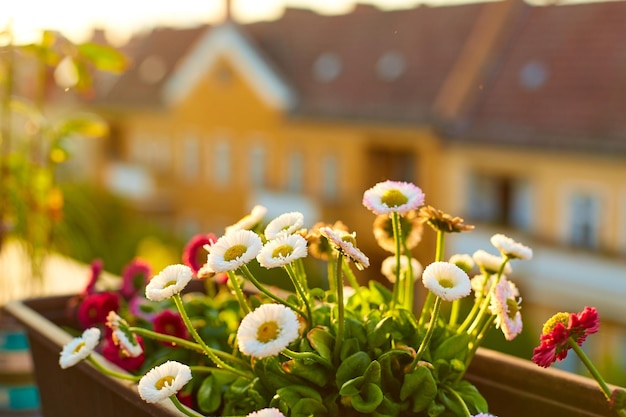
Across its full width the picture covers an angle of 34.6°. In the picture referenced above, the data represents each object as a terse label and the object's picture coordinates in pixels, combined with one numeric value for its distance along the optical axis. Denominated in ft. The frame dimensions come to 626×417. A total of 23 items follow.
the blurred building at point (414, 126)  26.96
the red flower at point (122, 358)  3.01
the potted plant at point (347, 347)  2.28
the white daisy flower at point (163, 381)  2.18
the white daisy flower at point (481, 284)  2.76
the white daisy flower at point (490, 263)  2.75
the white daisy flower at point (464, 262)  2.91
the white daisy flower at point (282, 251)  2.25
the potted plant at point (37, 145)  4.59
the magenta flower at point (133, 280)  3.68
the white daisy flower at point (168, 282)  2.38
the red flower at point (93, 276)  3.60
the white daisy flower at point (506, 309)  2.45
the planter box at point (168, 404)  2.50
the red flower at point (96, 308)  3.43
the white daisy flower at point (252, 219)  2.89
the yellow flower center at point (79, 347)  2.62
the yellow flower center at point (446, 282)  2.36
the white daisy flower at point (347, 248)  2.28
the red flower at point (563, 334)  2.16
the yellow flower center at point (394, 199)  2.53
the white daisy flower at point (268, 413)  2.04
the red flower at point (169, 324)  3.12
